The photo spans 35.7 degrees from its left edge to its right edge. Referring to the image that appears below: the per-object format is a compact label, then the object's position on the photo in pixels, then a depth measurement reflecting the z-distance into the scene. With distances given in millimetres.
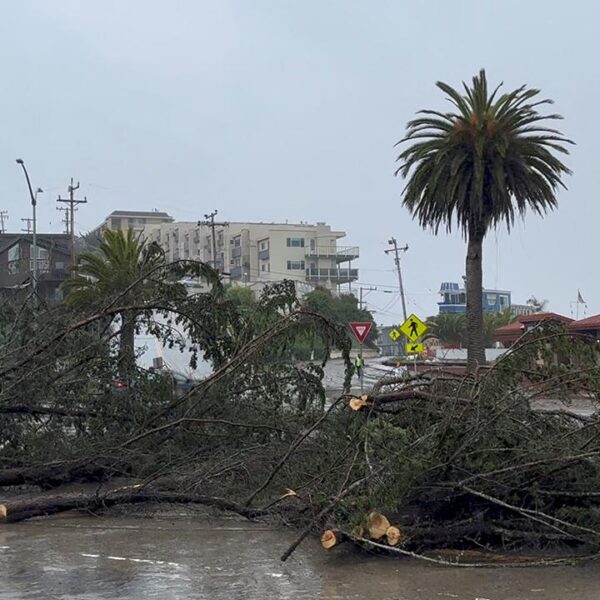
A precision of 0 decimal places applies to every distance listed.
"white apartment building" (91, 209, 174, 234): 142000
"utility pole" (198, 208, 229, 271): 64906
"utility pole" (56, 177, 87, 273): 55938
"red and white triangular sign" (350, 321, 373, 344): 24531
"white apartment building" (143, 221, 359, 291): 105562
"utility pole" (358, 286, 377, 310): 87175
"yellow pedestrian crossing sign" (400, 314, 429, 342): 25922
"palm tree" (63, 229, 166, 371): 11500
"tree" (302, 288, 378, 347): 67238
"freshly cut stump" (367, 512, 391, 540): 7016
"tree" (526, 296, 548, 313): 102762
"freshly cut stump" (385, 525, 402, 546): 7016
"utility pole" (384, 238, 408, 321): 69562
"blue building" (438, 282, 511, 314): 109912
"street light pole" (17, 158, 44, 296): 32312
